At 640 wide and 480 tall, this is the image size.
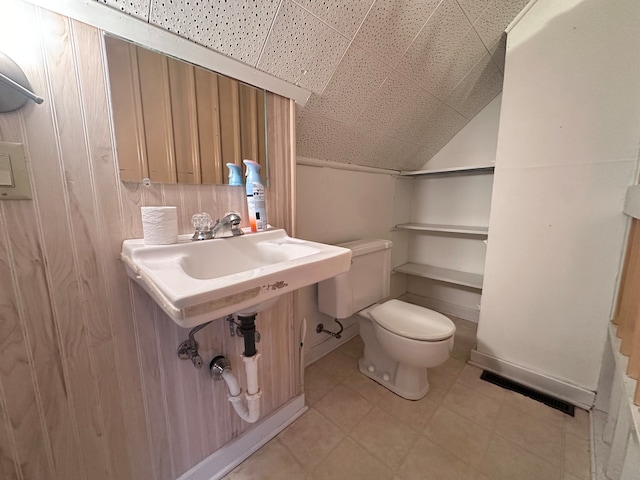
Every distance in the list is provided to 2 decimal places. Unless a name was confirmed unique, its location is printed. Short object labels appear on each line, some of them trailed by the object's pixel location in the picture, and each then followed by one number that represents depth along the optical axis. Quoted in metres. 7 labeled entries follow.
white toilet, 1.26
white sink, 0.50
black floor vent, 1.31
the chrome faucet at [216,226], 0.86
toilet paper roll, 0.73
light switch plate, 0.57
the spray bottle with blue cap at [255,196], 0.96
